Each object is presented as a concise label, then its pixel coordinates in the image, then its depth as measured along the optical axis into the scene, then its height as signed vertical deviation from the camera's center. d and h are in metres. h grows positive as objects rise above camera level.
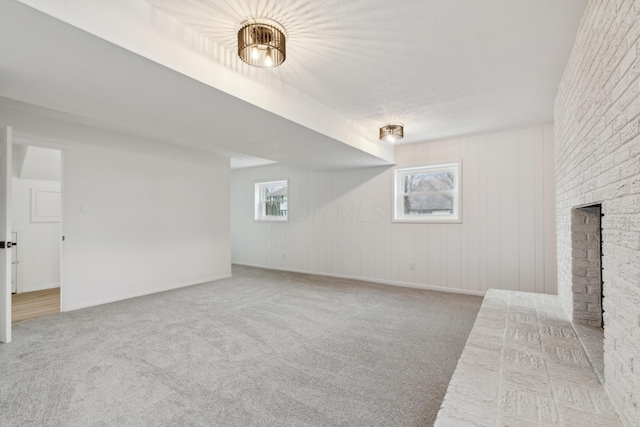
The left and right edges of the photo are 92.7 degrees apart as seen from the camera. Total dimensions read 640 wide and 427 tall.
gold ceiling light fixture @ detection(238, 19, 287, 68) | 1.94 +1.12
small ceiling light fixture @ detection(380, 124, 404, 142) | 3.90 +1.10
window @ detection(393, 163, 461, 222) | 4.94 +0.40
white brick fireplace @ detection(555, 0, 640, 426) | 1.16 +0.29
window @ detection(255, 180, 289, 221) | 7.06 +0.40
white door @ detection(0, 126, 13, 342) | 2.77 -0.16
